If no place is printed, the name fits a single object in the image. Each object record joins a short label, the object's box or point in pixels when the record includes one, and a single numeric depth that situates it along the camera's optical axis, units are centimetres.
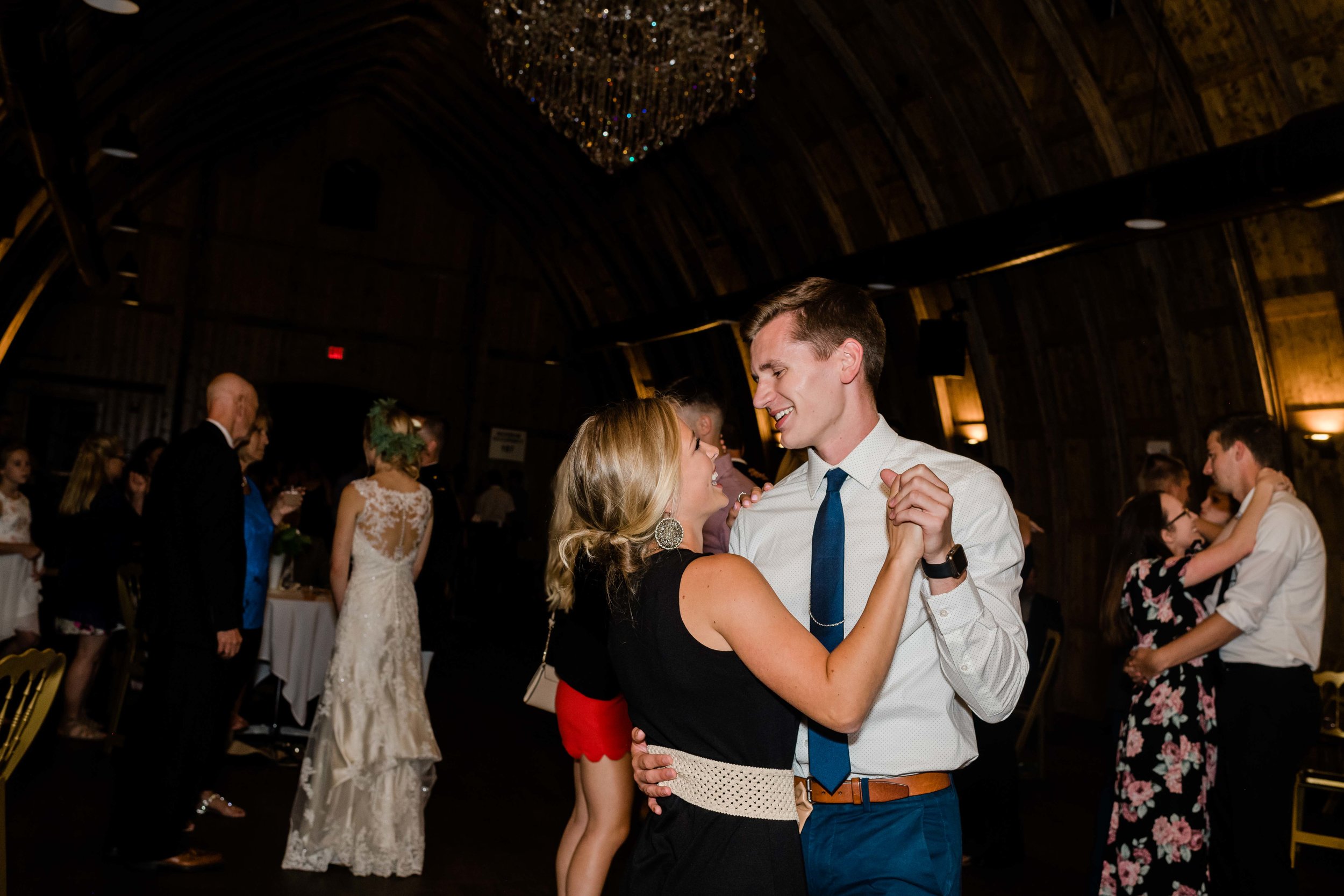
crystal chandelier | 747
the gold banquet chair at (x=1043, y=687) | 585
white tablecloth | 579
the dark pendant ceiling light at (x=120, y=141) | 743
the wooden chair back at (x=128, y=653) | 534
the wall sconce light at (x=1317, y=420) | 632
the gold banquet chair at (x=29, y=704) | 250
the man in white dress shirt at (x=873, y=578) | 168
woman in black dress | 162
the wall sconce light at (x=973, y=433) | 938
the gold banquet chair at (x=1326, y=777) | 401
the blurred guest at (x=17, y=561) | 582
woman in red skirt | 308
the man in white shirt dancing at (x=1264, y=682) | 353
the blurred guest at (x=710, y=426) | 381
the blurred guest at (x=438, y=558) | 536
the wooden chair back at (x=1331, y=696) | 458
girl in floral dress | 358
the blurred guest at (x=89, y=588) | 589
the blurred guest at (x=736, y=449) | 460
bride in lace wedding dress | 406
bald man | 380
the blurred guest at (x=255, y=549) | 456
